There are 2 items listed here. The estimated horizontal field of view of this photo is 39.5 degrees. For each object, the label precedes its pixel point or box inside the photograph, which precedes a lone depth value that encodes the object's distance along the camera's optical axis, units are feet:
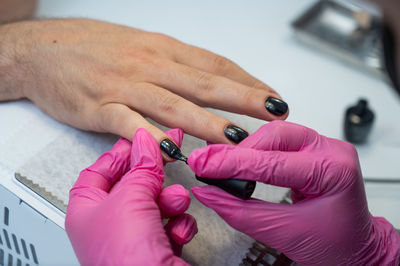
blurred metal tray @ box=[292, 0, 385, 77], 1.64
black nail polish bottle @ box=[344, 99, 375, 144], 1.43
